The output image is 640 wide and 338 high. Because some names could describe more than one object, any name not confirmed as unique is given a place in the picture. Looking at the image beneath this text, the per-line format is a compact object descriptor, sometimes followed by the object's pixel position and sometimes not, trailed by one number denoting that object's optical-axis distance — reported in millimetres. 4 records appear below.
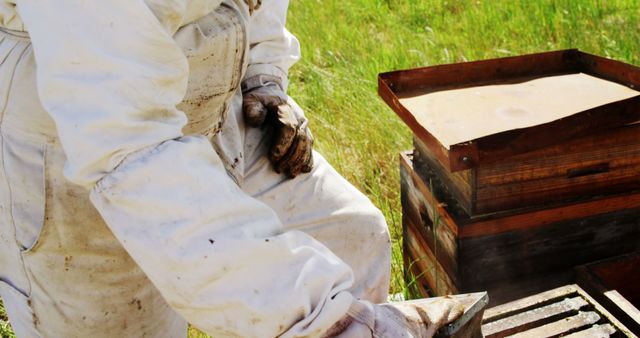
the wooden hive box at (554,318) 1876
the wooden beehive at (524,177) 2166
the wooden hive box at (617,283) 1925
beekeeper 1188
